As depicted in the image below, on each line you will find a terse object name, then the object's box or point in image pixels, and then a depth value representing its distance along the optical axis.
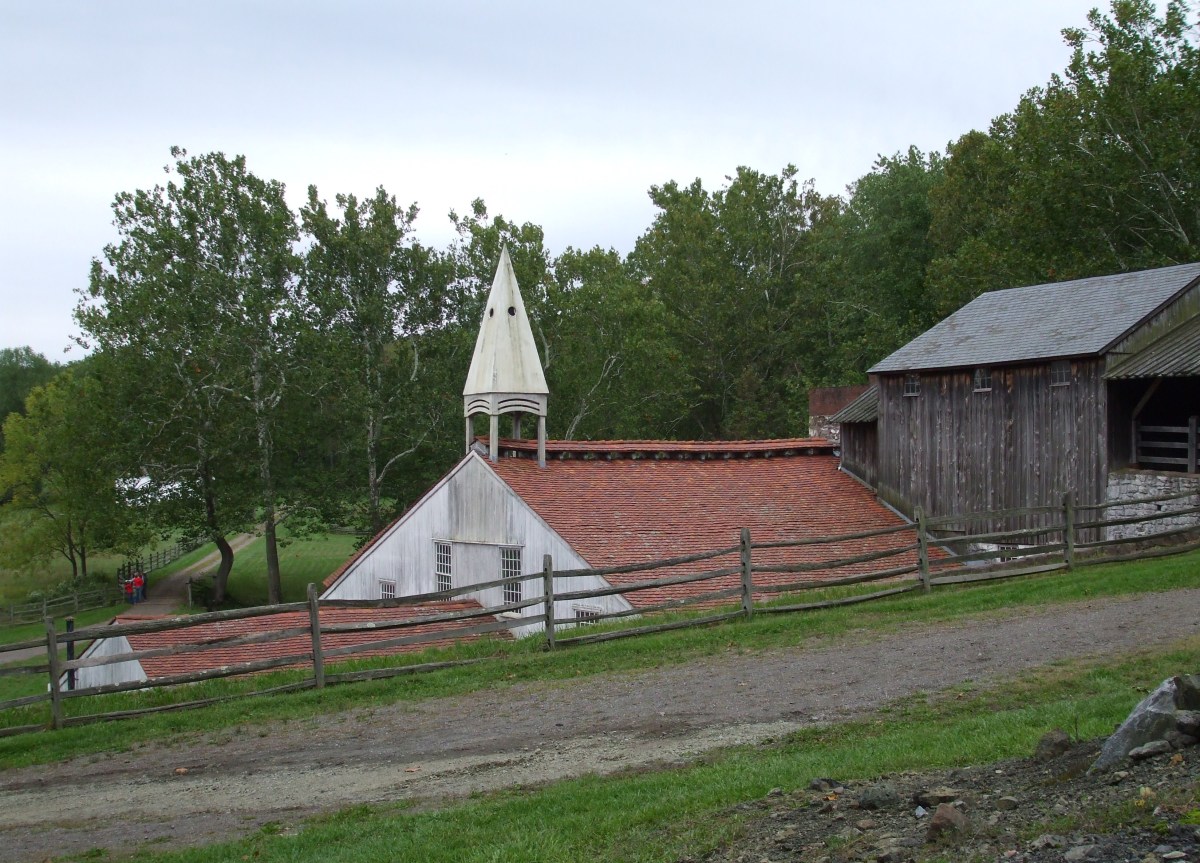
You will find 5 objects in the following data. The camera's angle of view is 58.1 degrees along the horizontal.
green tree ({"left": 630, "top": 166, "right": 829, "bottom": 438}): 56.47
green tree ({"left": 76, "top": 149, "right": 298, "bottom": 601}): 43.44
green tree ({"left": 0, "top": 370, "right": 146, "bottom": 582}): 44.69
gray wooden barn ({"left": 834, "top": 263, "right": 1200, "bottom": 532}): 22.83
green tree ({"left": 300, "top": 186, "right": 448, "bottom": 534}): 45.62
